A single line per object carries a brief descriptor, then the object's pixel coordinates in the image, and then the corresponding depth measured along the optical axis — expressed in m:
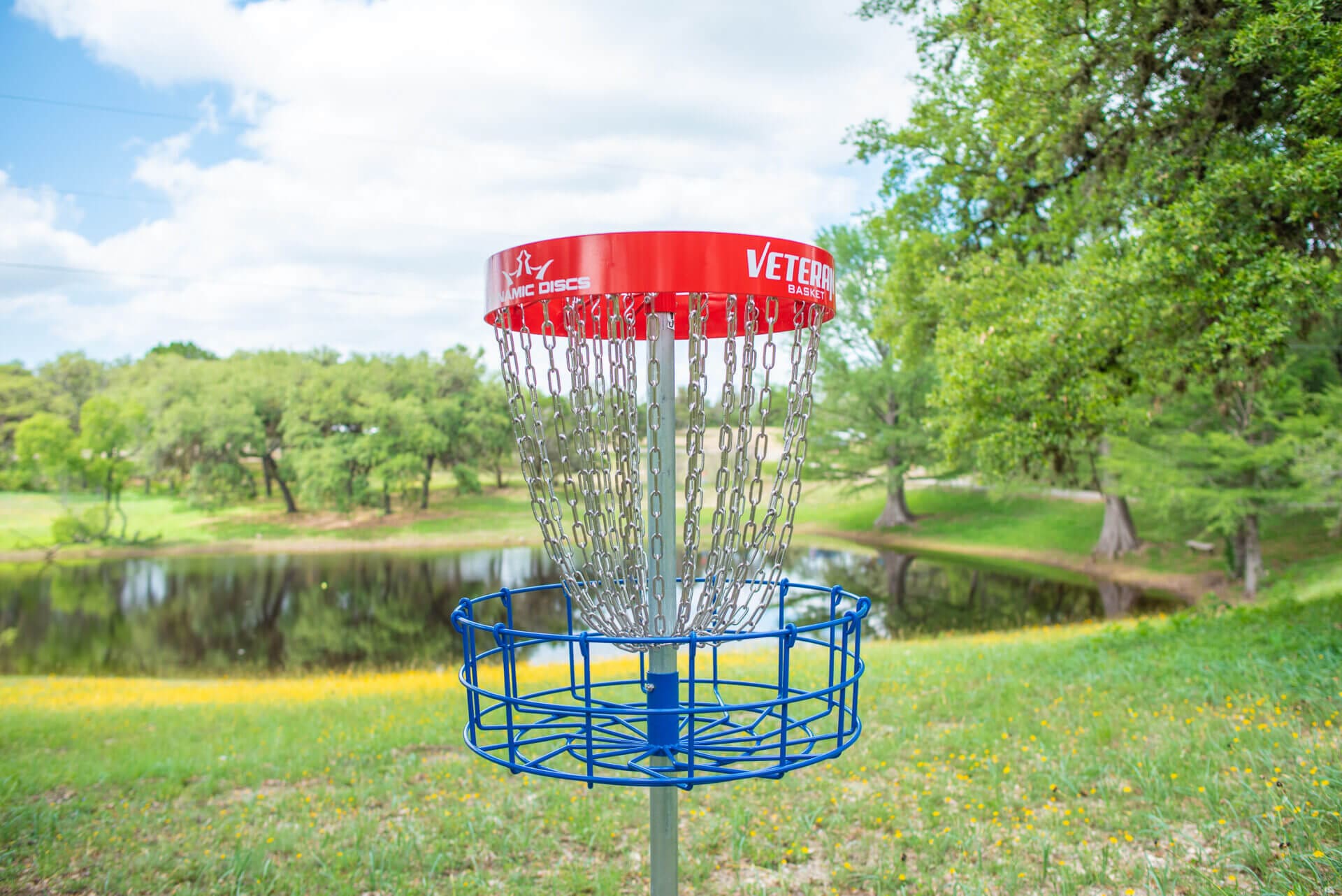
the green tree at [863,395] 28.86
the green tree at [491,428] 39.31
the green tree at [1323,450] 14.04
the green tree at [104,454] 34.50
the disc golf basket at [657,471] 2.41
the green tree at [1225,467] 16.78
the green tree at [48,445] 34.31
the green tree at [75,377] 46.00
